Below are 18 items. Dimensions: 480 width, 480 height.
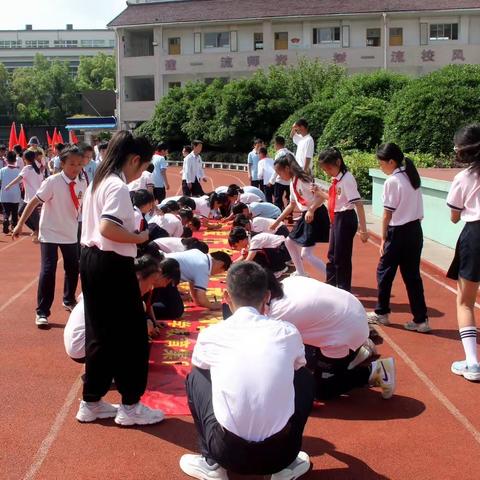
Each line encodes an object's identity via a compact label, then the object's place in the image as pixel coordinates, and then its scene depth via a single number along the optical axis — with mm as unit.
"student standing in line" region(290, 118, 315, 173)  11852
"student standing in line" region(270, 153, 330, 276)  7688
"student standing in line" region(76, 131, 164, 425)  4133
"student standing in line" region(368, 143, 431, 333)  6273
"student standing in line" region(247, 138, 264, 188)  16750
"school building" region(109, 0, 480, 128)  42625
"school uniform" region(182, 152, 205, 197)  15695
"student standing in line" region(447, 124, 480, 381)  5129
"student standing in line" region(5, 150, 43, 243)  12297
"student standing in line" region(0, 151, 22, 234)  13648
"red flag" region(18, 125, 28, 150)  21812
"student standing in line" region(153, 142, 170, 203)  14438
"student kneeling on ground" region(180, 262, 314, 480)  3311
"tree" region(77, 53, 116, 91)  71562
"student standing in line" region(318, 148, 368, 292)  6965
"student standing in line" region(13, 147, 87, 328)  6754
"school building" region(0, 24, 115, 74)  92562
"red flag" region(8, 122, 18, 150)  20344
